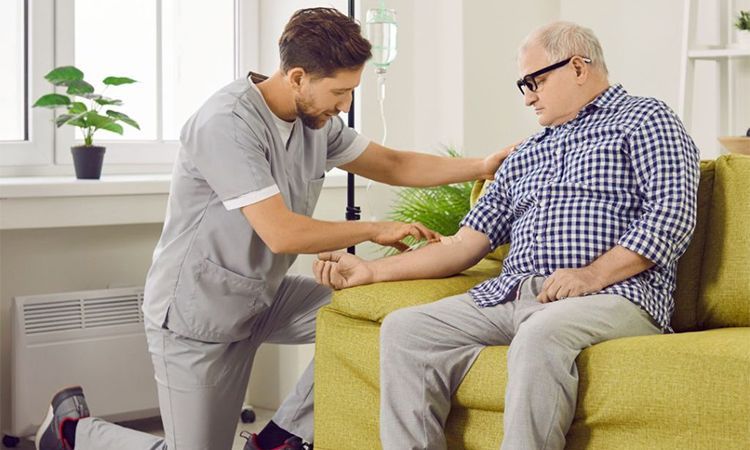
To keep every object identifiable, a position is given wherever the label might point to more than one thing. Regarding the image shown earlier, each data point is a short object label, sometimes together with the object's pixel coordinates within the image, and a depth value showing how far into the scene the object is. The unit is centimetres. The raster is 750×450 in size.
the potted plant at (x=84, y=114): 308
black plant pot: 314
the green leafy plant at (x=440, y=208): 317
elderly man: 196
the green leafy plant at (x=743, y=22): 331
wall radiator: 300
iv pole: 291
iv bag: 325
